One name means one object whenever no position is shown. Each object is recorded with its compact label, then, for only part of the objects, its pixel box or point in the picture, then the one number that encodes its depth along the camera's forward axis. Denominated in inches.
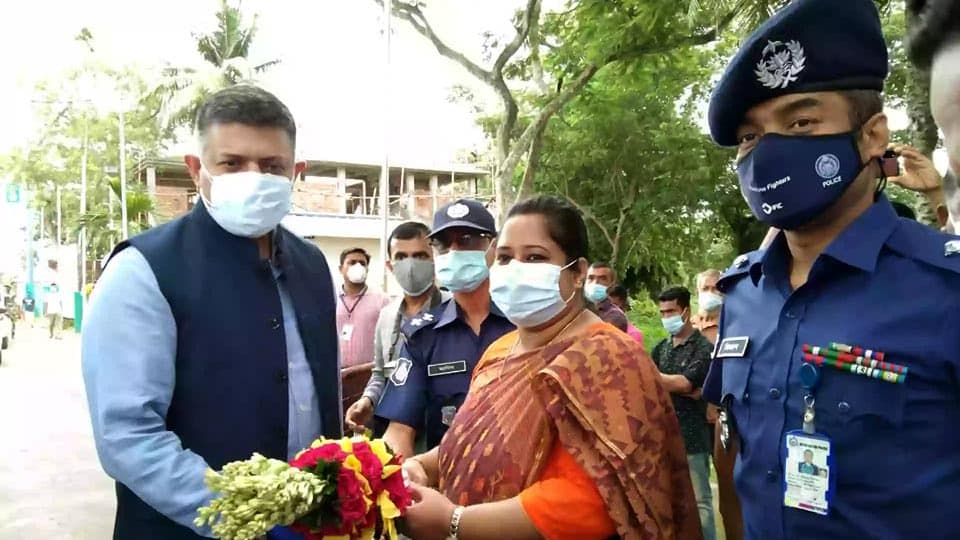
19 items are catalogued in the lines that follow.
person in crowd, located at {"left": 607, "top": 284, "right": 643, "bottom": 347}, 236.1
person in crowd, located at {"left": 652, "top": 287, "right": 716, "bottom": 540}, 176.9
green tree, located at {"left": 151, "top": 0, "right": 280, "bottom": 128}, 858.1
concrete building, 1015.6
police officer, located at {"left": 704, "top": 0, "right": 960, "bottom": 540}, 53.9
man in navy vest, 69.7
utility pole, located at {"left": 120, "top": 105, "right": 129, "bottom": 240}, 773.9
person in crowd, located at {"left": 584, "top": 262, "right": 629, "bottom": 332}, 169.8
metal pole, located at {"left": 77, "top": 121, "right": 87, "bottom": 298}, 1066.1
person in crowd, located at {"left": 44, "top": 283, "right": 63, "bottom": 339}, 822.5
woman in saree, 71.0
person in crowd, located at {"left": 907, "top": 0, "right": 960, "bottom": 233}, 38.0
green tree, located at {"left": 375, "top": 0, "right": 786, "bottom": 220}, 349.7
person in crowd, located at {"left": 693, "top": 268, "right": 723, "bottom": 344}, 197.0
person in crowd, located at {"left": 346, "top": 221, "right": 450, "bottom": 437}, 157.1
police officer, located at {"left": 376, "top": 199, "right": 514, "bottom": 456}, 111.3
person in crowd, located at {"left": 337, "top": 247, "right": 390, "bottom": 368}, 192.1
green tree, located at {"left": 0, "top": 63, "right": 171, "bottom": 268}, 908.6
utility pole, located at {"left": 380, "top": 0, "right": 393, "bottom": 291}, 543.8
